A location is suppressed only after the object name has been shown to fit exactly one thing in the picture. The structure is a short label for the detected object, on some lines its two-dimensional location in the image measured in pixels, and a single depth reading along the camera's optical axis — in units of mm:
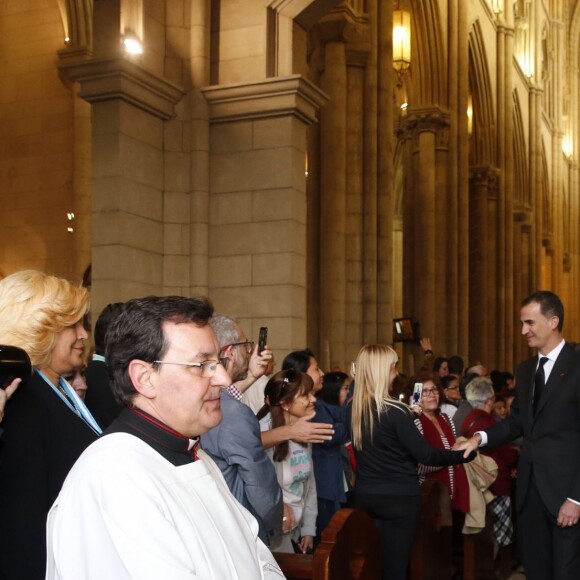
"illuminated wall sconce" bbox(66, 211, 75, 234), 14492
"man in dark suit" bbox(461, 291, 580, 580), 4902
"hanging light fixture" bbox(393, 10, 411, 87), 16984
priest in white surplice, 1952
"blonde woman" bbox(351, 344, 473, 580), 5090
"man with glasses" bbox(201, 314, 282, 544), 3814
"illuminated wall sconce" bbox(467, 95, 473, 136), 25750
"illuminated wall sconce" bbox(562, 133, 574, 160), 42938
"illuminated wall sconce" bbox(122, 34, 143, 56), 8016
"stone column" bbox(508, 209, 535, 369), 29156
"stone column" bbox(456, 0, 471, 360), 20562
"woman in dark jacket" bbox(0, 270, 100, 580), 2555
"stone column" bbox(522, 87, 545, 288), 32816
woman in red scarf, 6152
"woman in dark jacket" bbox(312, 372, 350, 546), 5609
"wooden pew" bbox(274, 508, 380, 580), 3156
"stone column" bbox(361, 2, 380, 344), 13750
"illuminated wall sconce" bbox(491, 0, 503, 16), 26430
